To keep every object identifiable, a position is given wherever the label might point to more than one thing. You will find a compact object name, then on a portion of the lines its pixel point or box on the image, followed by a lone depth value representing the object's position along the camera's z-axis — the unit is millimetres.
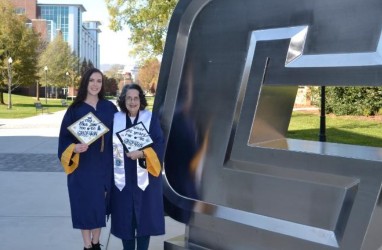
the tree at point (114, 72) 106419
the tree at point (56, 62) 48781
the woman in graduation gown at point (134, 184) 3574
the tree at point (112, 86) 78812
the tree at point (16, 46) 33875
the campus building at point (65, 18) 84438
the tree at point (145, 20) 16609
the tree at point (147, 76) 74000
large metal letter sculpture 2812
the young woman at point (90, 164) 3654
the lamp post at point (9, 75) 32500
